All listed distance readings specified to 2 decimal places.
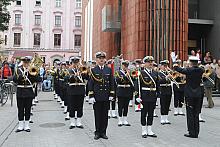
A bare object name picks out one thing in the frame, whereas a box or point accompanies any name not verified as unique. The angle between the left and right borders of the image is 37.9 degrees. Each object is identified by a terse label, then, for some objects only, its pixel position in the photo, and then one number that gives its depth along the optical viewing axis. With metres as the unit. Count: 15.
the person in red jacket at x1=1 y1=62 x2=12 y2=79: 19.67
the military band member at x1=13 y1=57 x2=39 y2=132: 8.99
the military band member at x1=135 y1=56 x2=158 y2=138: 8.37
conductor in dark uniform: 8.63
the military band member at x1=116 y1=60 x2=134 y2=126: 10.15
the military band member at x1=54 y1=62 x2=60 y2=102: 14.19
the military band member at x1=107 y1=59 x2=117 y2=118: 11.63
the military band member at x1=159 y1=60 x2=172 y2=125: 10.48
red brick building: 22.67
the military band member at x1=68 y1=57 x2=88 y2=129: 9.65
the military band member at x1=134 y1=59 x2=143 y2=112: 12.14
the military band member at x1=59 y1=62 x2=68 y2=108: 12.41
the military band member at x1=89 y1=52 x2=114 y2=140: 8.17
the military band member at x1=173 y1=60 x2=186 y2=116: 12.26
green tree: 29.45
